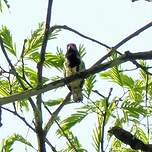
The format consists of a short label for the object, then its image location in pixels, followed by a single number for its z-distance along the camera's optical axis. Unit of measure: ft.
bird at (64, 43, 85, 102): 30.71
